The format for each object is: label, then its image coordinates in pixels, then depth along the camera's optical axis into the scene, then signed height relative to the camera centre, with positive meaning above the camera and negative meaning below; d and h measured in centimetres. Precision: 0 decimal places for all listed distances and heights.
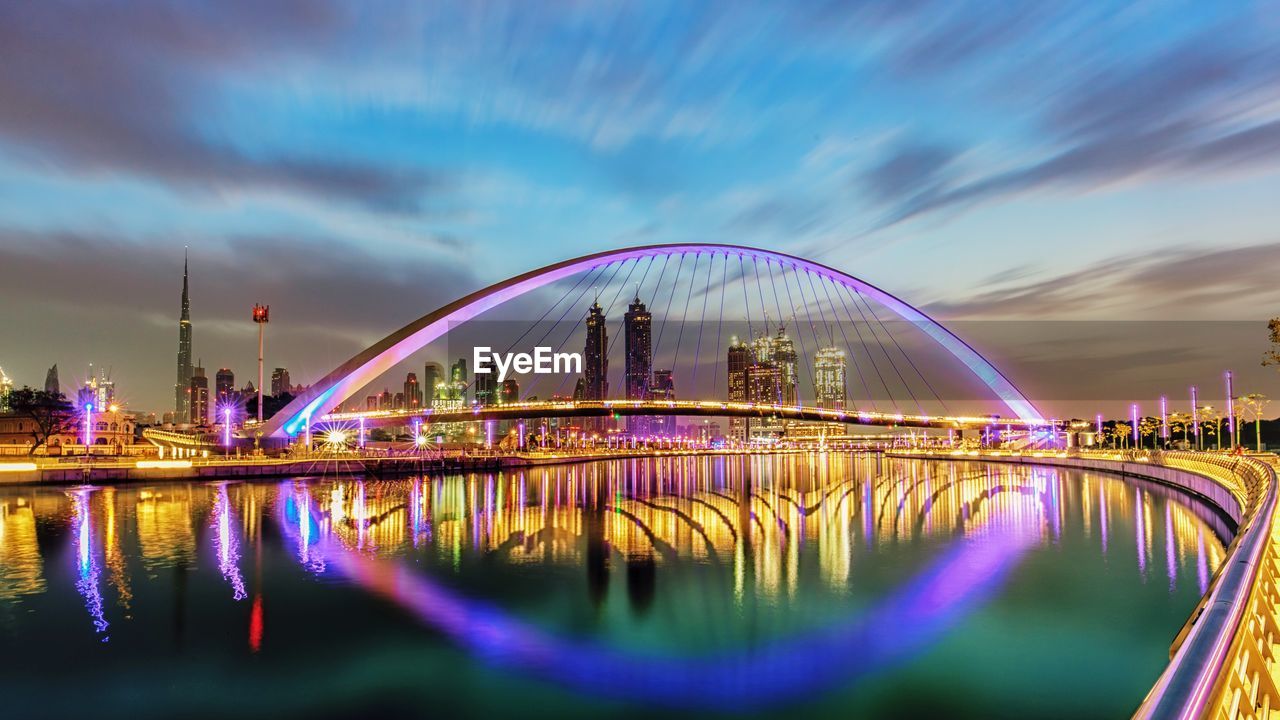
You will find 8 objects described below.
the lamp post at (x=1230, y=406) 4750 -23
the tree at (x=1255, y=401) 5284 +5
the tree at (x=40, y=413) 7938 +99
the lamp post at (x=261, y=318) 6041 +765
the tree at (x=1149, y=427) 10056 -300
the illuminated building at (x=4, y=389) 10512 +492
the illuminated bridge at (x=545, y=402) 5103 +277
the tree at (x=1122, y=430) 10049 -346
